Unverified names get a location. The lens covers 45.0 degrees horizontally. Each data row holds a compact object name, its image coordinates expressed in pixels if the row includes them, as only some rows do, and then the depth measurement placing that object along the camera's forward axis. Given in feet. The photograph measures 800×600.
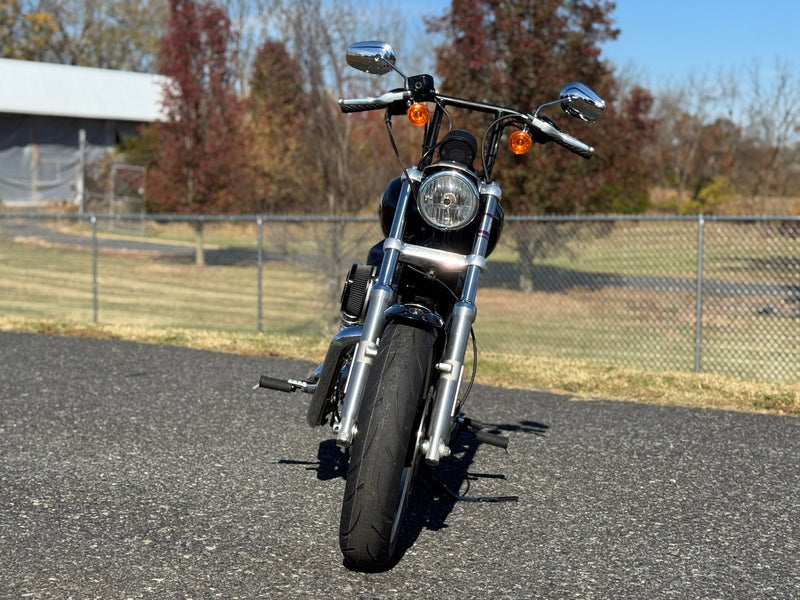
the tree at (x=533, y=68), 56.08
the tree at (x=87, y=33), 193.98
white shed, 127.34
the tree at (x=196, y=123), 78.95
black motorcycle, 12.21
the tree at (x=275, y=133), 111.34
